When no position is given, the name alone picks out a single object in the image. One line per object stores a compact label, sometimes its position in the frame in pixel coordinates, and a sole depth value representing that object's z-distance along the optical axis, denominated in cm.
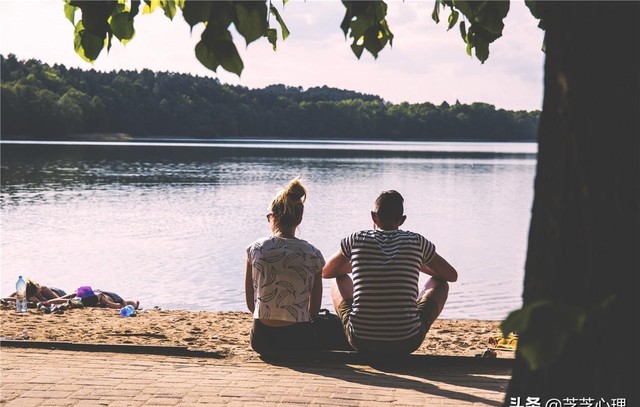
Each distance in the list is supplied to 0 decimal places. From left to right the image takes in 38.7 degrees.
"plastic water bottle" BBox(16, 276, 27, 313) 958
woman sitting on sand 549
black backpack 572
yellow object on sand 682
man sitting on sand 518
